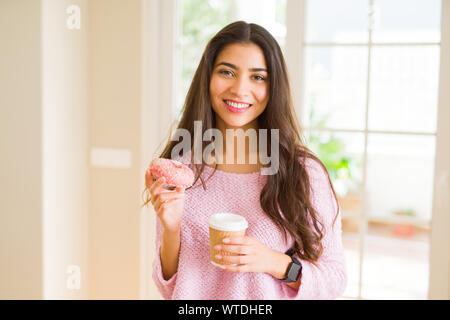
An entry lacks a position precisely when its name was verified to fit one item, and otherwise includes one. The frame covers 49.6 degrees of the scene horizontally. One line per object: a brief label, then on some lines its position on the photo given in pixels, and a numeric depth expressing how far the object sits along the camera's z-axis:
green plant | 2.54
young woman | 1.17
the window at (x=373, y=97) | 2.02
